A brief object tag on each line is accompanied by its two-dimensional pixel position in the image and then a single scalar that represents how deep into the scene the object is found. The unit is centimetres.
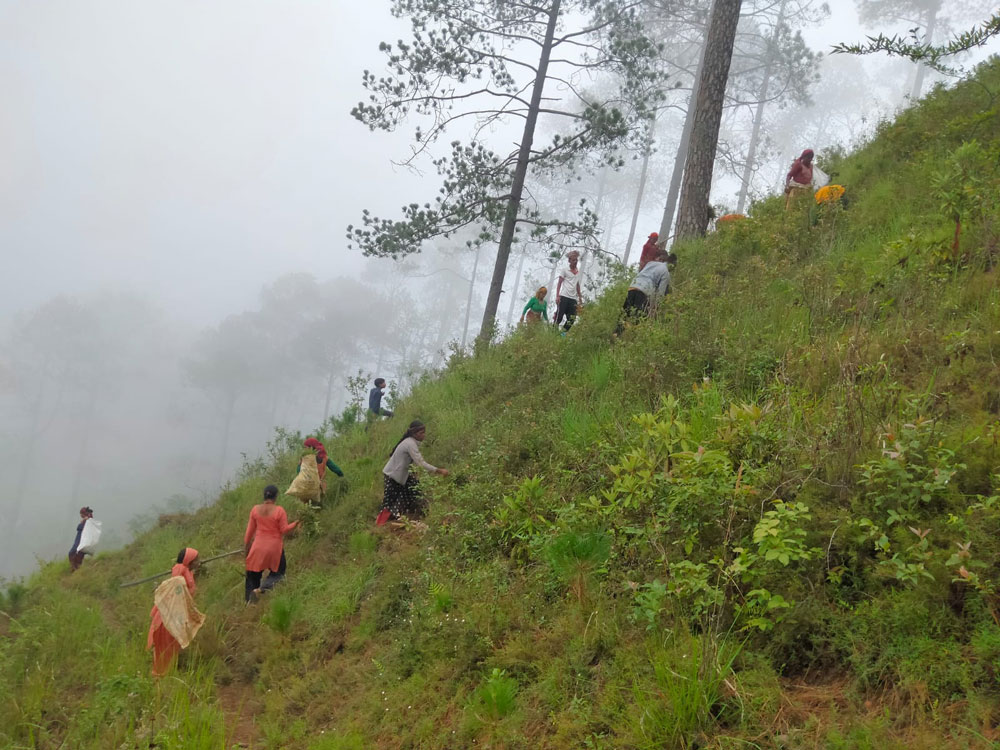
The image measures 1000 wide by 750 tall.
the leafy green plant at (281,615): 598
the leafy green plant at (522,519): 476
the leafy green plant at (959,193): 548
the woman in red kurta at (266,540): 691
